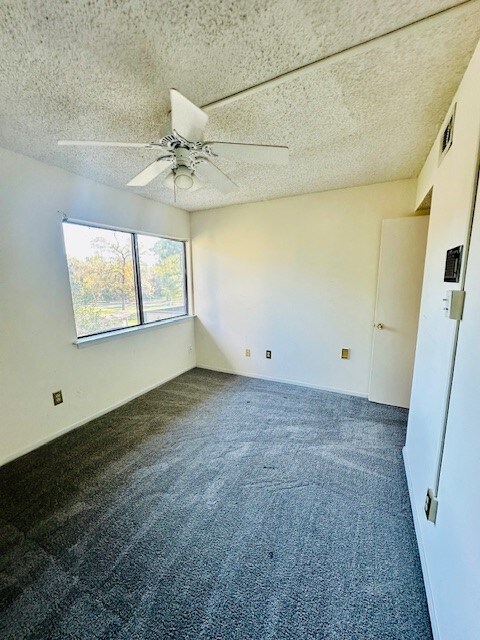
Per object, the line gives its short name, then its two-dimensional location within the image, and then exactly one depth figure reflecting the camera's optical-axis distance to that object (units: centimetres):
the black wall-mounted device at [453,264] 110
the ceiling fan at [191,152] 117
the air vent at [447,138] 137
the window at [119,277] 254
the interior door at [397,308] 258
